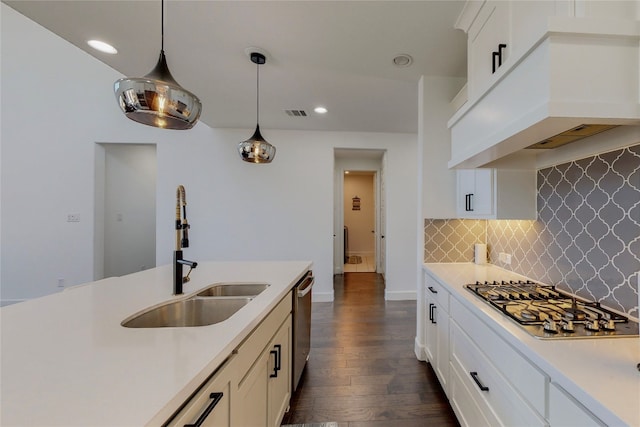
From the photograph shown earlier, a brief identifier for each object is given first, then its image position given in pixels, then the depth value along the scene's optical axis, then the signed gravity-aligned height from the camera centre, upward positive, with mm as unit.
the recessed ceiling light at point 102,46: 1874 +1328
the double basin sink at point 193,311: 1185 -513
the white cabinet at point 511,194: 1700 +163
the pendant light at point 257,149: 2146 +594
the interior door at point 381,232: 5035 -333
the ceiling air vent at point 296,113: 3154 +1356
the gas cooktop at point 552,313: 970 -450
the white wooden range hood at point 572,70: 849 +544
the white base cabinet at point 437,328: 1733 -880
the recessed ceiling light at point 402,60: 1972 +1299
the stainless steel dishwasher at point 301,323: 1754 -840
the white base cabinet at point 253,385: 717 -676
